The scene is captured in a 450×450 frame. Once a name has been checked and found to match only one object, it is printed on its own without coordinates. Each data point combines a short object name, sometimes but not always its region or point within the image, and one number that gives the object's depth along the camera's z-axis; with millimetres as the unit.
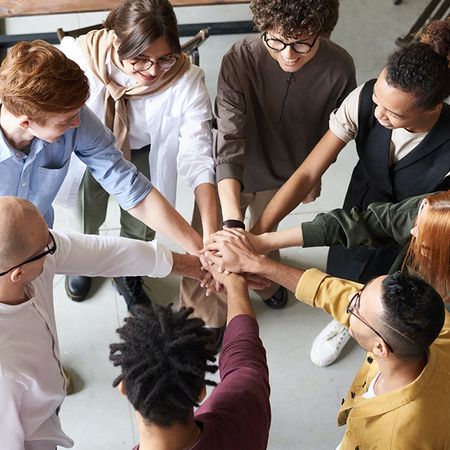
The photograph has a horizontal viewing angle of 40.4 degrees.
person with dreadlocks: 1248
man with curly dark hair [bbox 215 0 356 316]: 2020
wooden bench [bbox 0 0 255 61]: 3289
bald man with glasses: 1509
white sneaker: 2694
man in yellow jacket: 1495
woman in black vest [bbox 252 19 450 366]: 1804
